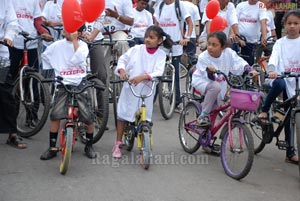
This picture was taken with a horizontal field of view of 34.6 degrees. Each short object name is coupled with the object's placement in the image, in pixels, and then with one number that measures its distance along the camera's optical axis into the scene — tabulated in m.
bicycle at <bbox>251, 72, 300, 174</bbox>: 4.95
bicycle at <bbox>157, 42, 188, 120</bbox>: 7.47
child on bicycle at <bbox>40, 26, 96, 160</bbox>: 5.25
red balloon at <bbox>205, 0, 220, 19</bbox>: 7.58
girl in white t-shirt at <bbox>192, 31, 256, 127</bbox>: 5.45
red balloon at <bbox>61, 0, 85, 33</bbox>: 5.18
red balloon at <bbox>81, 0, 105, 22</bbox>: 5.74
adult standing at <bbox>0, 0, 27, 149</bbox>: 5.54
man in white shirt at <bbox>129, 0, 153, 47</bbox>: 7.98
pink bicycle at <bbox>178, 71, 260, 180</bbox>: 4.83
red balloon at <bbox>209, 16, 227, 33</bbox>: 6.91
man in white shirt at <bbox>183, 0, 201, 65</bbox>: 8.27
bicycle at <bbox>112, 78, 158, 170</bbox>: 5.20
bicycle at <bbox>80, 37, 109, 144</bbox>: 5.71
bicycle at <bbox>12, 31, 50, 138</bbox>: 5.99
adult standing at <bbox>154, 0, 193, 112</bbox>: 7.95
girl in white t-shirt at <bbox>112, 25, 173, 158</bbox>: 5.49
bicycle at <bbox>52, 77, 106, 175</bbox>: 4.84
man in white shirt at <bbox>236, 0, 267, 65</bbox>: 8.34
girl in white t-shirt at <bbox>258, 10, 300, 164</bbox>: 5.28
